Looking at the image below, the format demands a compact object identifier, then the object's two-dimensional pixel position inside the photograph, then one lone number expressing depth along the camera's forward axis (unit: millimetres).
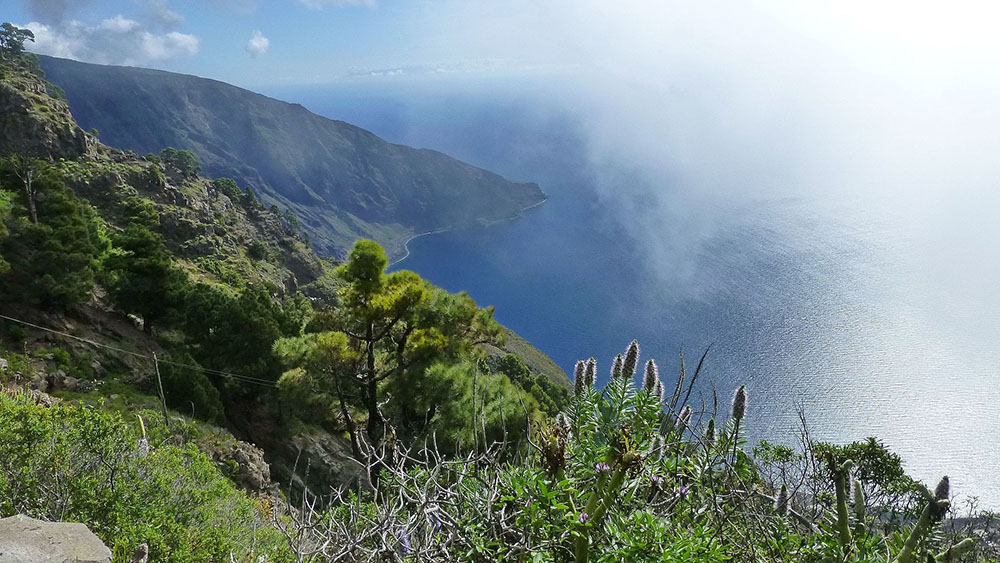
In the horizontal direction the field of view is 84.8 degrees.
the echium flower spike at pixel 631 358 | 4770
